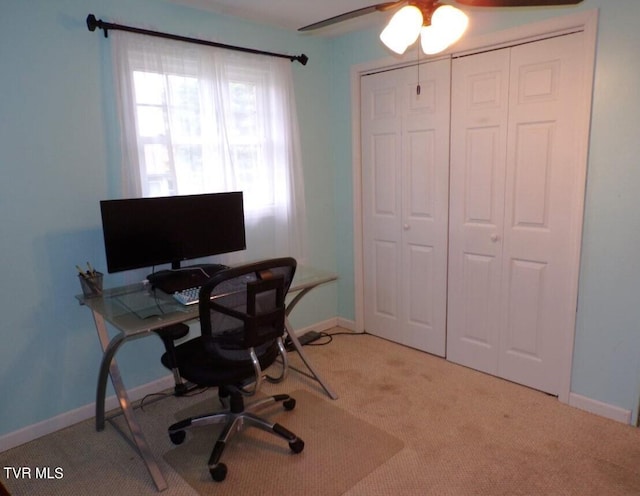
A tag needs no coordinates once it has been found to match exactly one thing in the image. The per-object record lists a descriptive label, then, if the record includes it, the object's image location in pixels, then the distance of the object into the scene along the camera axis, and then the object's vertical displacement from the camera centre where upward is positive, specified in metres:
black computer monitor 2.26 -0.28
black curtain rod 2.27 +0.80
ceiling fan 1.57 +0.54
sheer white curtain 2.44 +0.29
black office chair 1.90 -0.73
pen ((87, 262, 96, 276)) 2.32 -0.47
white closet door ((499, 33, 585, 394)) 2.39 -0.24
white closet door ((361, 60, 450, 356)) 2.99 -0.21
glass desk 1.94 -0.61
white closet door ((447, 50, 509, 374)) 2.68 -0.22
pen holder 2.28 -0.53
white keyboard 2.11 -0.57
